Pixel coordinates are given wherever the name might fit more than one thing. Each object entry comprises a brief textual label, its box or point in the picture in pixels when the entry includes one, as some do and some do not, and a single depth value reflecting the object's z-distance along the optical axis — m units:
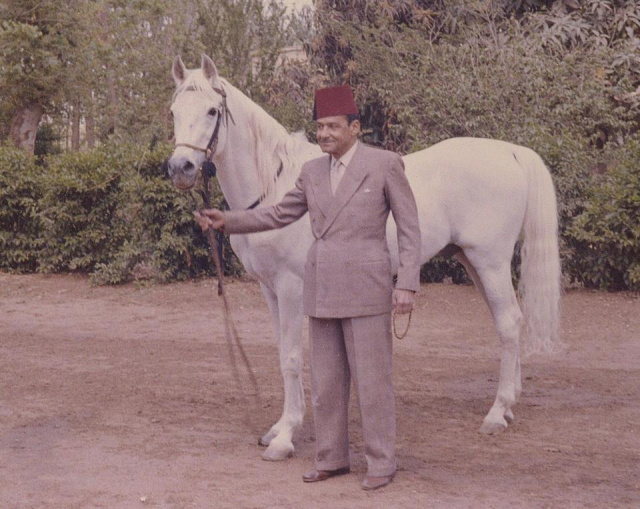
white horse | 5.16
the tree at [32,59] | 19.52
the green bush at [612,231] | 10.38
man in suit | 4.54
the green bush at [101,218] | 11.66
